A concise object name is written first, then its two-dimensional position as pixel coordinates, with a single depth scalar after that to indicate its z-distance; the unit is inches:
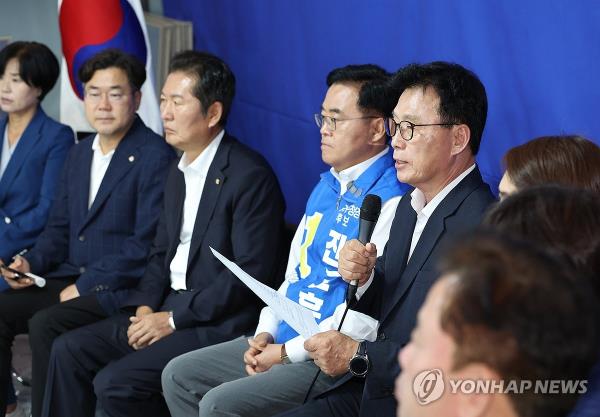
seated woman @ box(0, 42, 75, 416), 151.3
